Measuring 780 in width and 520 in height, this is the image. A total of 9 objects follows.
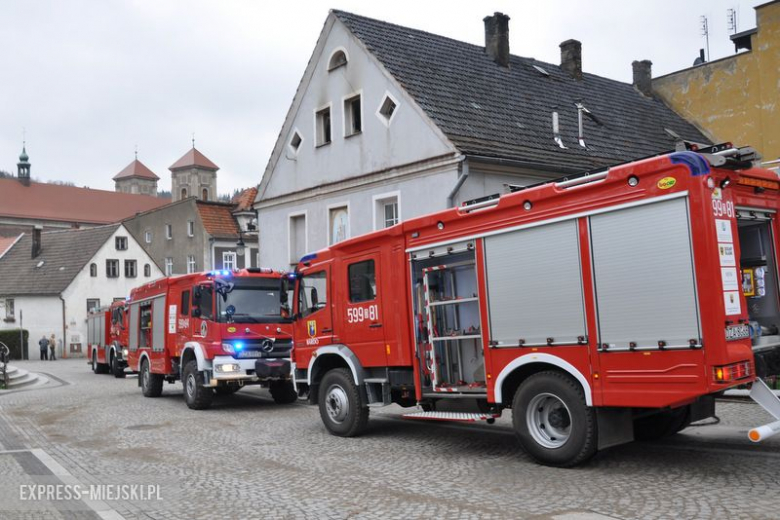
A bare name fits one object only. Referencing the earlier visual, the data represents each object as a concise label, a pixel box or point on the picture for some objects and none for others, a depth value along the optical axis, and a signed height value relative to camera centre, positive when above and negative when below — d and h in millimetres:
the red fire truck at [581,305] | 6742 +212
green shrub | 47438 +768
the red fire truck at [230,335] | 14734 +174
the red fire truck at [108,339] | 25828 +400
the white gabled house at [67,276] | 51312 +5276
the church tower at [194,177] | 110875 +24442
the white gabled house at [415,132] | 18938 +5557
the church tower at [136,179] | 127625 +28111
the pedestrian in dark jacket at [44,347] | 47438 +411
